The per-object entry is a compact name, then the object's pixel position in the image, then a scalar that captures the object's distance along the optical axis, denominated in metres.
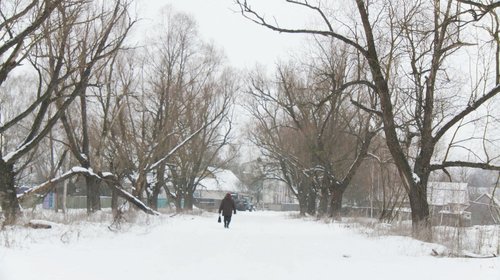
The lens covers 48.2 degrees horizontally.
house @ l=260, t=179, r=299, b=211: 96.75
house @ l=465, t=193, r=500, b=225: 59.21
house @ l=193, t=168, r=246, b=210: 79.88
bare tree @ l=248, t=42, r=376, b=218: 34.00
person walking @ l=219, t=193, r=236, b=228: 23.12
